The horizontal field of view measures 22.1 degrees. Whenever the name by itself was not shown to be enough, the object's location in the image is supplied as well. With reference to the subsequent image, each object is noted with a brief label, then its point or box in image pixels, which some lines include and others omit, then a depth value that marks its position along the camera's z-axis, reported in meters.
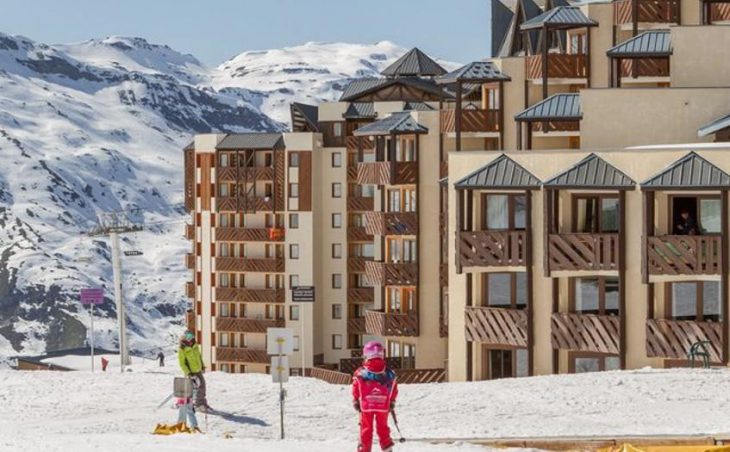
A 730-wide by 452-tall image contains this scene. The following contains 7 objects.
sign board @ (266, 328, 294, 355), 40.03
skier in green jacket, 44.97
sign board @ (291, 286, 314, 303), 89.97
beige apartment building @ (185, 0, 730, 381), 55.41
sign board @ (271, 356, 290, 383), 40.28
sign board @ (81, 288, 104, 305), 103.40
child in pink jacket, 28.62
